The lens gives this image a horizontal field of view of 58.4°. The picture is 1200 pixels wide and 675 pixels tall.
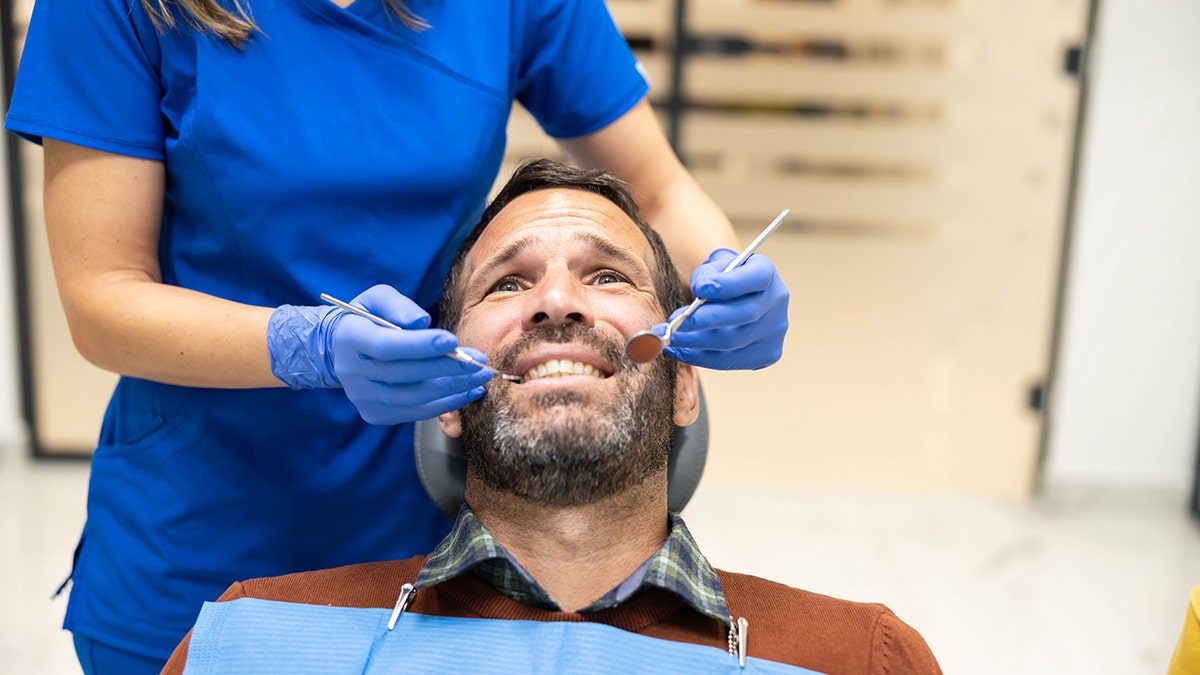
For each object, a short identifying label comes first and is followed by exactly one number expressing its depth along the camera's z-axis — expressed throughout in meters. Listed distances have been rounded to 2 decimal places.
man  1.10
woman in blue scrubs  1.12
